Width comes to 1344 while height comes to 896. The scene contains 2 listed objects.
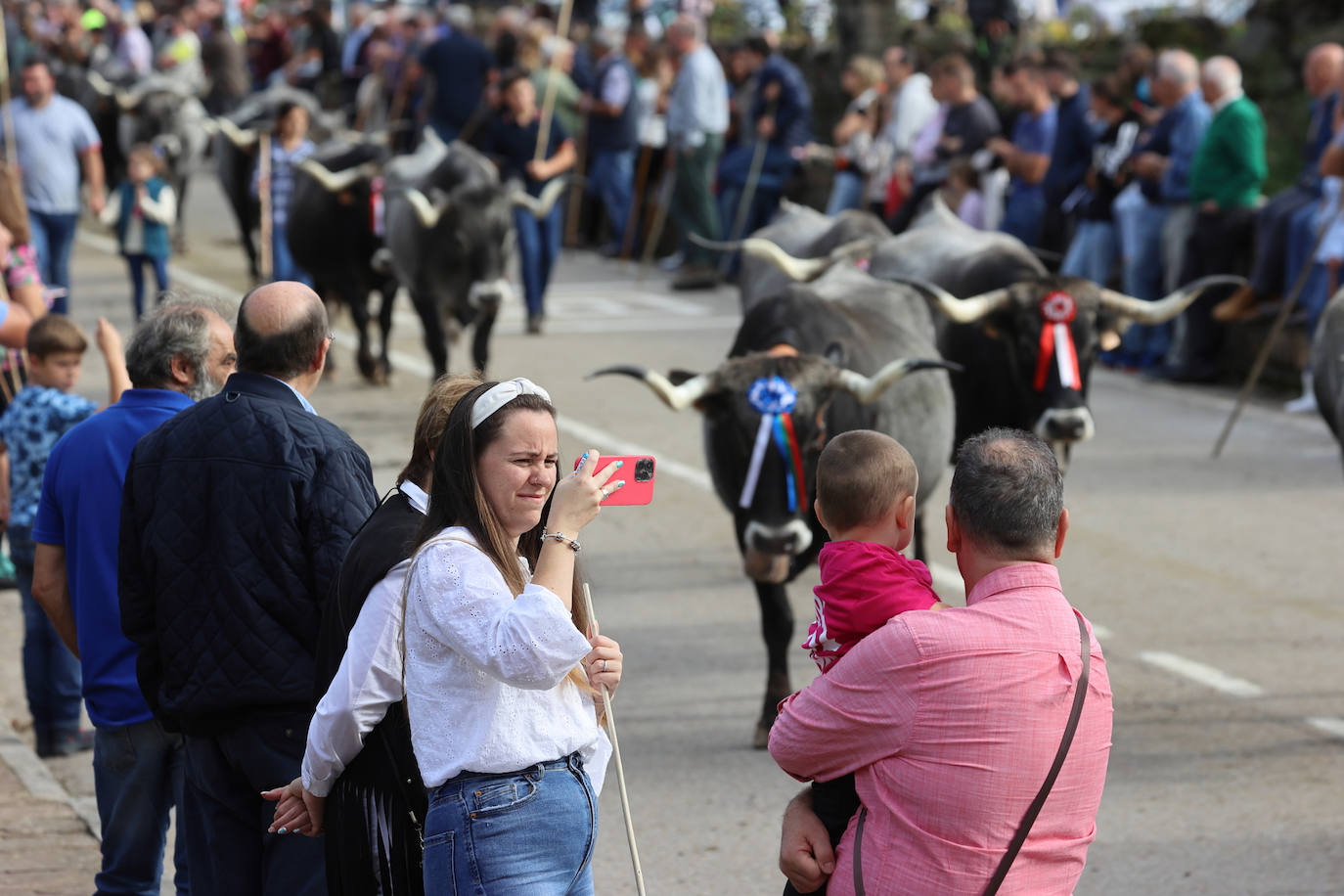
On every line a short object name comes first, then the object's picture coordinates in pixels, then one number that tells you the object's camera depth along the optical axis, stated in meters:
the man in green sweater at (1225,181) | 25.89
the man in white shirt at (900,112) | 31.61
